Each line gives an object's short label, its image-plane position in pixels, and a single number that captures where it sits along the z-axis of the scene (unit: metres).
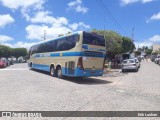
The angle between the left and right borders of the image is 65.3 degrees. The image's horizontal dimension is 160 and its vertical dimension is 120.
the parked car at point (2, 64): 19.73
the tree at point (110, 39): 15.09
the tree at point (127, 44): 29.61
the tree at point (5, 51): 43.20
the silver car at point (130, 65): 14.94
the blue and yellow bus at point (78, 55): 8.43
